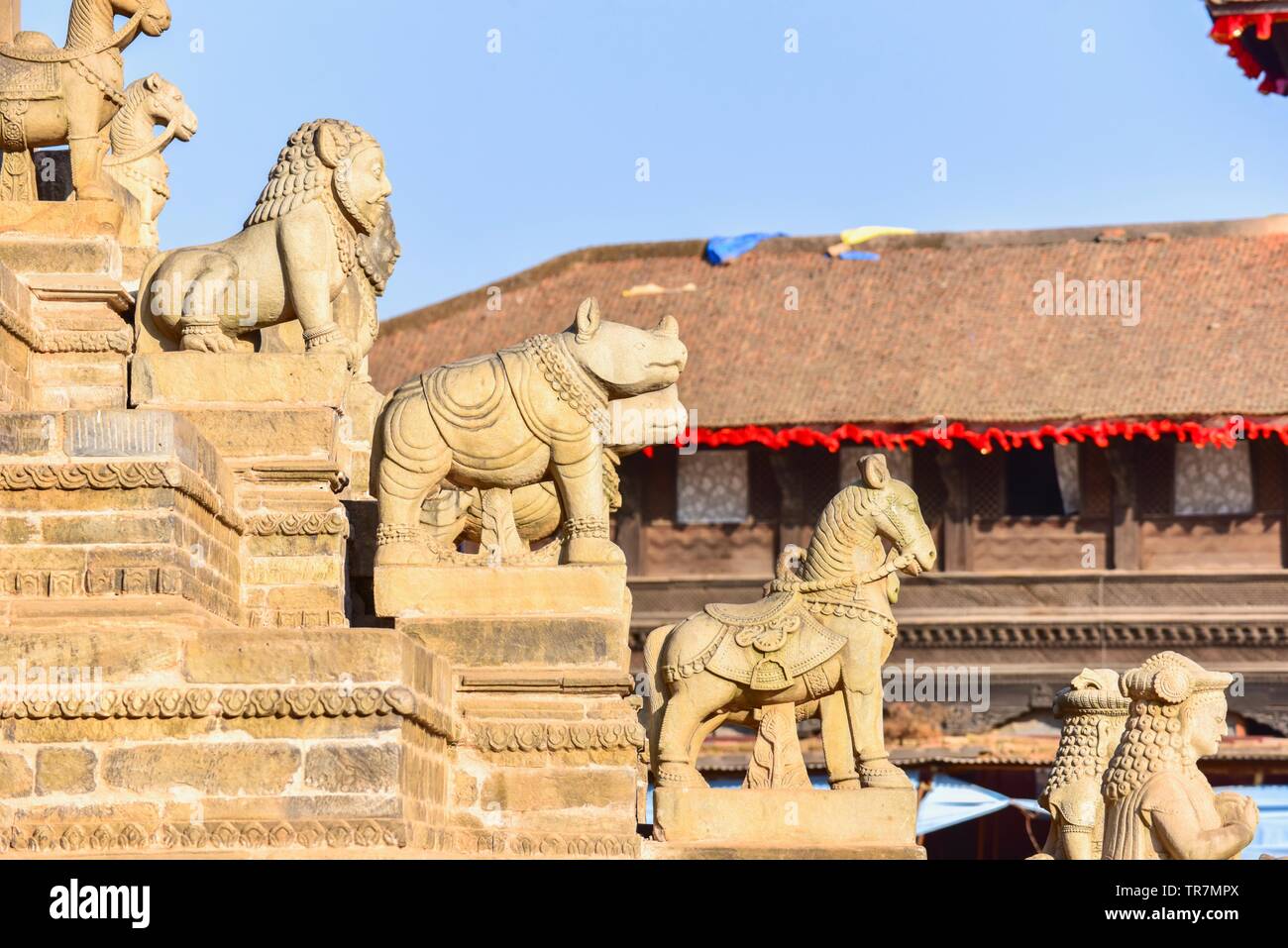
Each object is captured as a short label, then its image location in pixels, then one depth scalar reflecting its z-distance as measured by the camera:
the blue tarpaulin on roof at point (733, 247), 40.25
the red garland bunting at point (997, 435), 33.16
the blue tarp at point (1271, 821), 30.03
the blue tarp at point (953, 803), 32.12
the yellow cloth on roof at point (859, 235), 40.06
